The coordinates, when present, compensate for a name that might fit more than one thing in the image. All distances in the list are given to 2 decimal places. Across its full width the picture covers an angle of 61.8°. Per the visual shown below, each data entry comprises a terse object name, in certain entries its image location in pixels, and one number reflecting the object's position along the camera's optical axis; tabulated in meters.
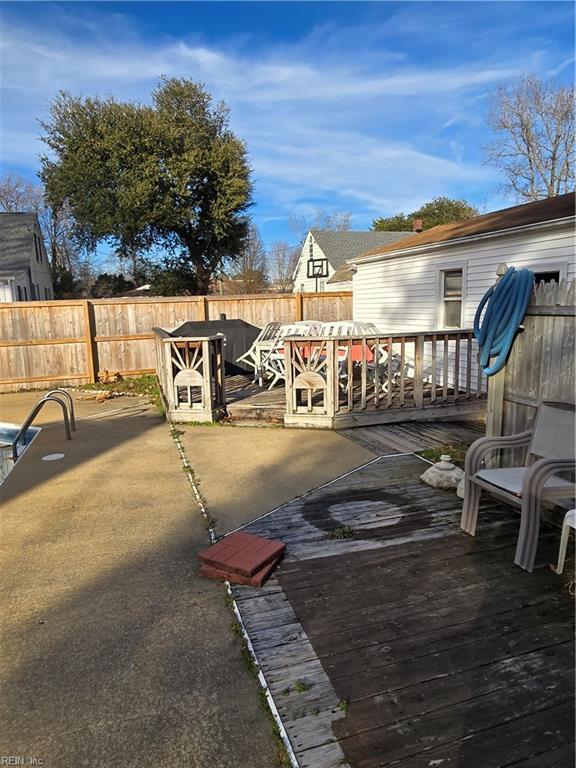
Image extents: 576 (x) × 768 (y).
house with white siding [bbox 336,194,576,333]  6.14
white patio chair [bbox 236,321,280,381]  8.38
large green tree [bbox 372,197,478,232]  29.59
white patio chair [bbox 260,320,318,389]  8.05
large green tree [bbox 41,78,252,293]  17.45
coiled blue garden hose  3.28
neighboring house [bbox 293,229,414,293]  25.03
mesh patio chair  2.59
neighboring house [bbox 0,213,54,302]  14.07
